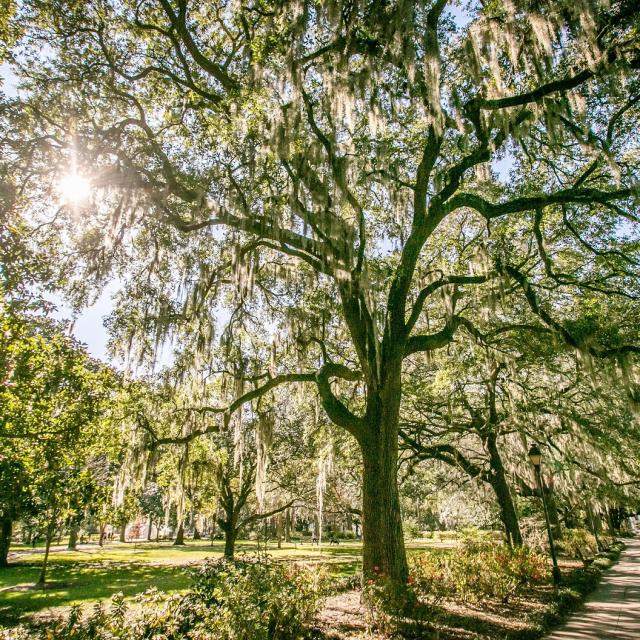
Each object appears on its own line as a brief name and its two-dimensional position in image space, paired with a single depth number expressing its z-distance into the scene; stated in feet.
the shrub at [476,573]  27.09
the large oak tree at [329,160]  20.74
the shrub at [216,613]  12.09
